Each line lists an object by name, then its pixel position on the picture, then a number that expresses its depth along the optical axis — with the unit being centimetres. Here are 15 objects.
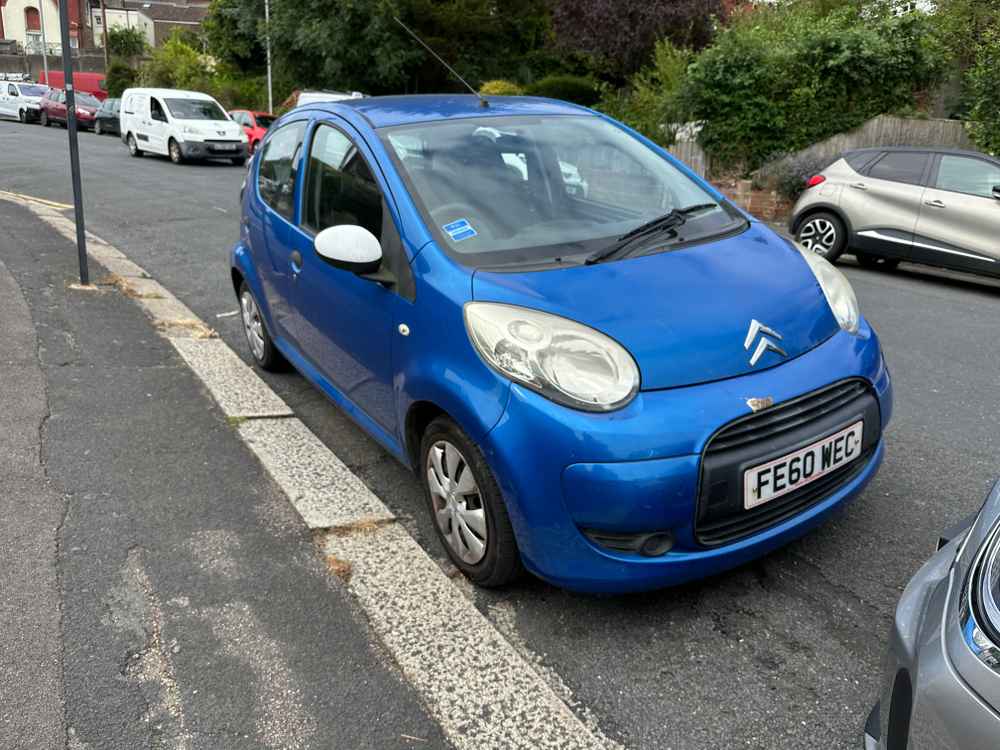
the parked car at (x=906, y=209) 838
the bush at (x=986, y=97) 1174
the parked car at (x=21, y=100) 3462
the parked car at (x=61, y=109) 3125
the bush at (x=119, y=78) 4906
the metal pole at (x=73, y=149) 625
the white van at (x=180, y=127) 1994
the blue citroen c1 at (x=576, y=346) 248
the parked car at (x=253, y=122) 2238
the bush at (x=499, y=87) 2327
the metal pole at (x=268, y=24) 3041
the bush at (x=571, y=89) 2464
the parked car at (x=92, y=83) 5058
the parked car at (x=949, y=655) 141
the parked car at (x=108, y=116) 2978
